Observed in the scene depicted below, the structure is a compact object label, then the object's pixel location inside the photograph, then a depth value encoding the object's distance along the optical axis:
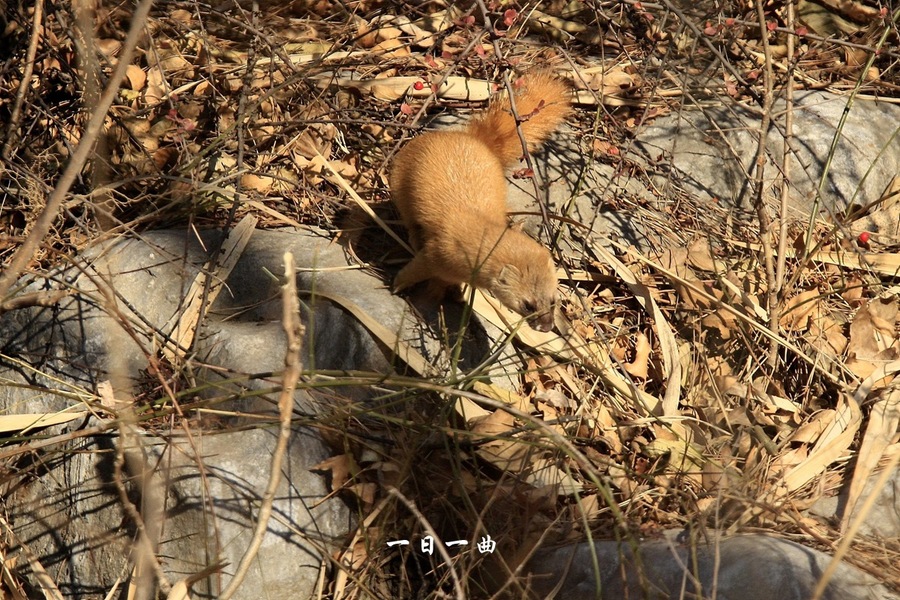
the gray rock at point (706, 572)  4.81
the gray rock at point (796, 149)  9.09
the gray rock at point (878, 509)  6.04
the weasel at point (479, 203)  7.11
